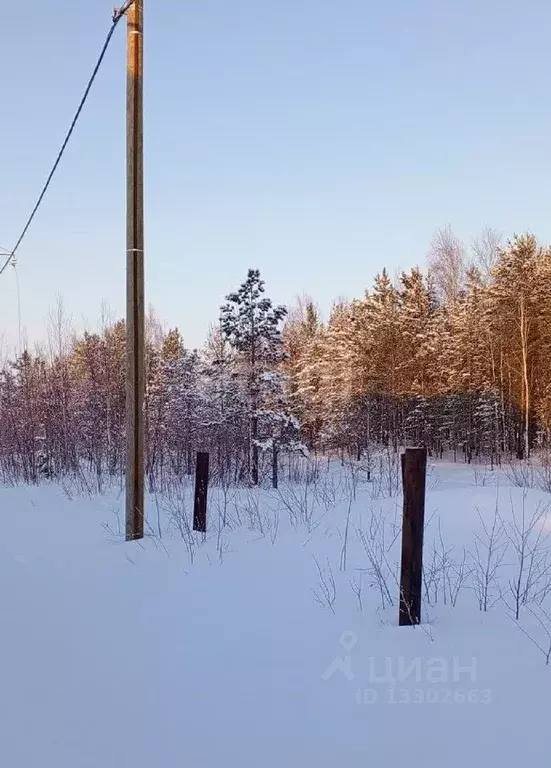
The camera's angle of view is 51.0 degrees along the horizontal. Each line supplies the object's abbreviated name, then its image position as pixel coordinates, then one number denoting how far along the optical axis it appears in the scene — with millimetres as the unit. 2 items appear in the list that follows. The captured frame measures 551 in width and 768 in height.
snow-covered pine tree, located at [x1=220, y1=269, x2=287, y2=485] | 18891
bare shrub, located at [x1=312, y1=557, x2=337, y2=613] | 3654
